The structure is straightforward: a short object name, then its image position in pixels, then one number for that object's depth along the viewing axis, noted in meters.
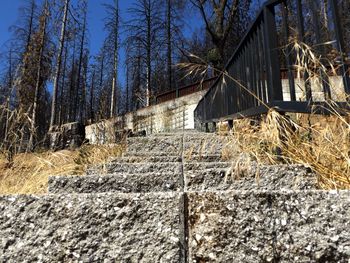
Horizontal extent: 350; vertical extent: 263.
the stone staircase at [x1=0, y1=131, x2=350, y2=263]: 0.79
